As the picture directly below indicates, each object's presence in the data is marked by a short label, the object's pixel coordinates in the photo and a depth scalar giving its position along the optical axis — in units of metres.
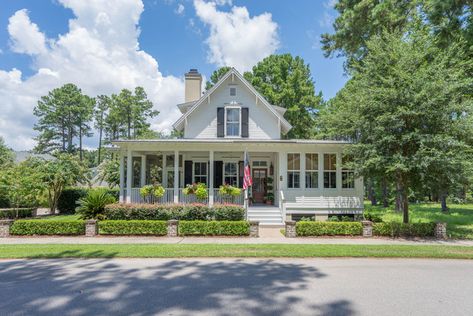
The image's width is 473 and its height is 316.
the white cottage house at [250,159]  15.38
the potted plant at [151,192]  15.24
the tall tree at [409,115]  11.38
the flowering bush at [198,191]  15.30
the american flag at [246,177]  13.44
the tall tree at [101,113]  55.34
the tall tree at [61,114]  52.81
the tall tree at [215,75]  34.66
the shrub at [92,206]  13.52
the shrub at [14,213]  17.26
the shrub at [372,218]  14.02
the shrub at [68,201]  20.95
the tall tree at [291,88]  32.16
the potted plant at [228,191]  15.39
